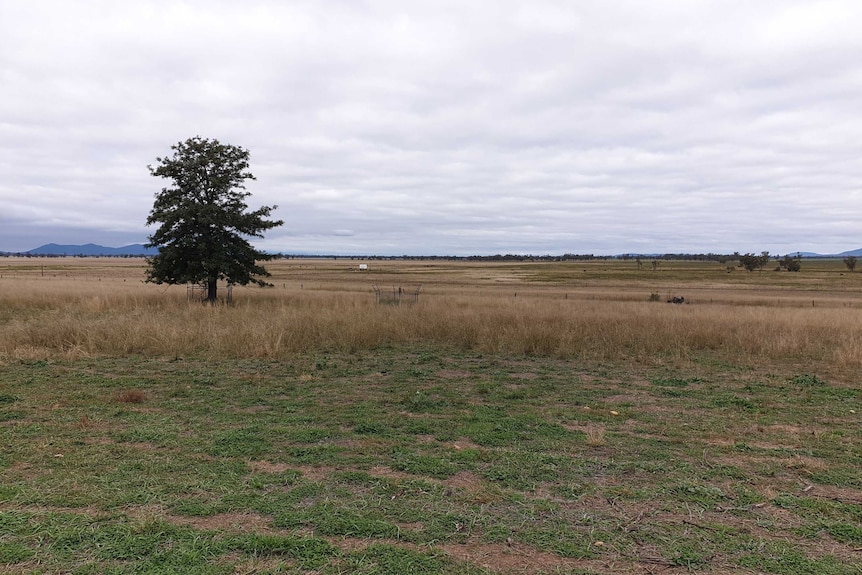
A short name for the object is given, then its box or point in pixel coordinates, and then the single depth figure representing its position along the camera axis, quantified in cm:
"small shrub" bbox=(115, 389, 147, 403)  756
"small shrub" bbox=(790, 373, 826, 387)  945
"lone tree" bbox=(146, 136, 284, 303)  2178
